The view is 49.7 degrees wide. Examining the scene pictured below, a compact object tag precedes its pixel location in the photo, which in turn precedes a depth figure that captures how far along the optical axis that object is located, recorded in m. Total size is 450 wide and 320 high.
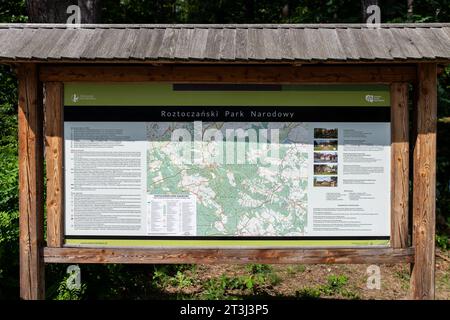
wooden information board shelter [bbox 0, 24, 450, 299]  4.57
